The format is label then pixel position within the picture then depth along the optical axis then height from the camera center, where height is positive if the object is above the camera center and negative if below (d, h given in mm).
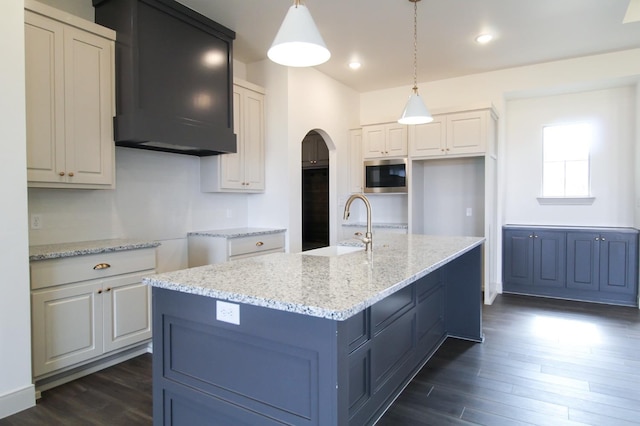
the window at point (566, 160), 4855 +561
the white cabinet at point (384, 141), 5070 +859
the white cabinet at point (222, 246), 3672 -415
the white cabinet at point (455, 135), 4473 +834
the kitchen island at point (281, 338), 1261 -522
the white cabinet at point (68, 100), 2473 +723
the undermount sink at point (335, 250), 2707 -335
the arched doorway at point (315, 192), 5598 +187
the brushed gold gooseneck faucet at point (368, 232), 2578 -184
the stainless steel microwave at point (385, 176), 5070 +389
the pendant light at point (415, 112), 3020 +723
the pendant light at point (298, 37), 1771 +783
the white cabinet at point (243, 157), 3951 +508
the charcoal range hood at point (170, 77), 2896 +1055
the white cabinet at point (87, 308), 2404 -704
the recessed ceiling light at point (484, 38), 3824 +1669
